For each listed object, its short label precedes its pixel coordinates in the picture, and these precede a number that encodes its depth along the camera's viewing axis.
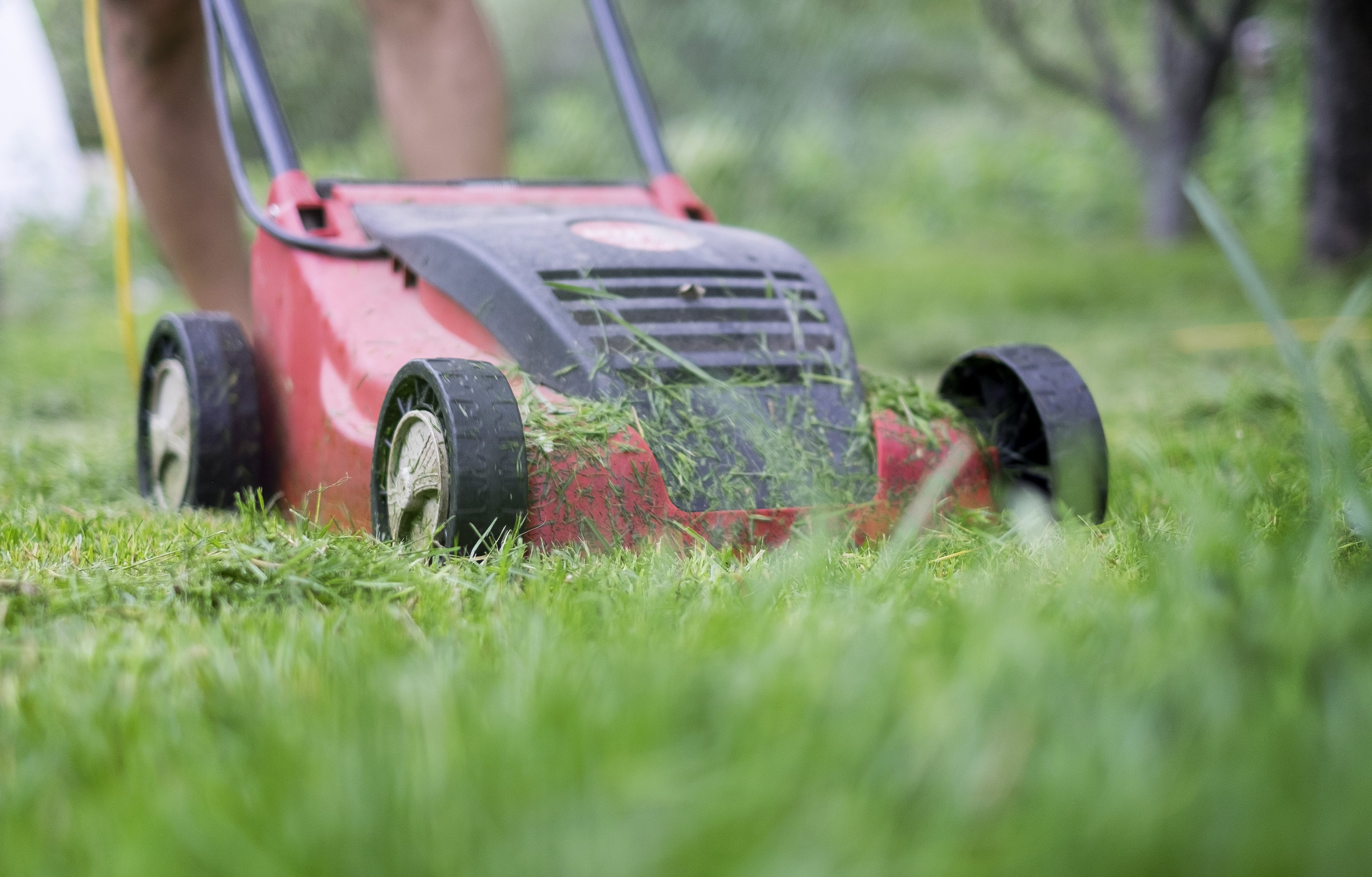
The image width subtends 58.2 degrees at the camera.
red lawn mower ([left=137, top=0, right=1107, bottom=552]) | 1.26
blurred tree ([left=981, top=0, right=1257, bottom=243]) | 6.93
